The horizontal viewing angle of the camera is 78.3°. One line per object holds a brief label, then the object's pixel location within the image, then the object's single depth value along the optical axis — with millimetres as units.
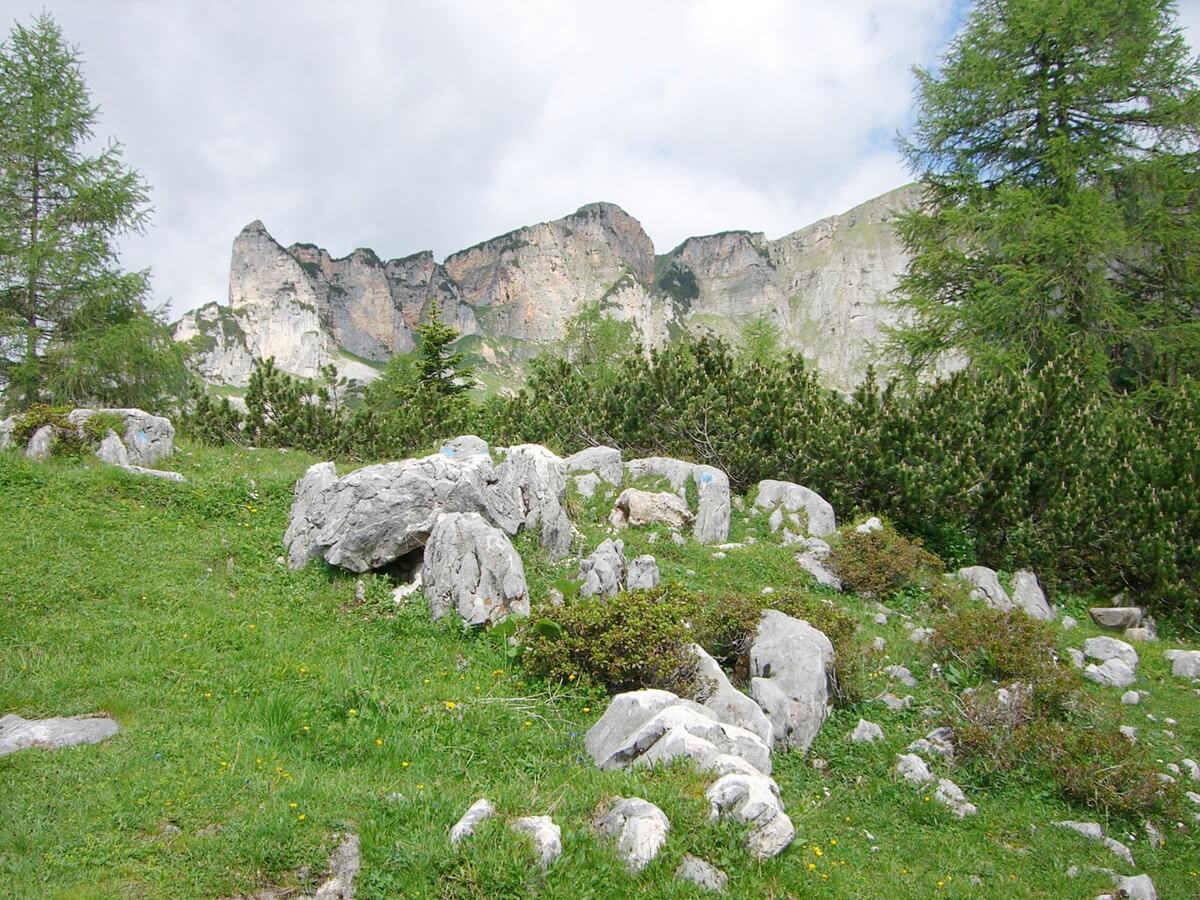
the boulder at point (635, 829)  5020
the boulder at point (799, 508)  15430
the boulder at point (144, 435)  15562
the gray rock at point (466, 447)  16219
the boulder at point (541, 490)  12664
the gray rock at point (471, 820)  5004
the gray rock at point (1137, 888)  5984
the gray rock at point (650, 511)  15109
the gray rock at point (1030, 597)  13633
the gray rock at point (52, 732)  6055
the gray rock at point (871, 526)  14500
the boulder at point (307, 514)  11289
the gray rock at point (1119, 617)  13945
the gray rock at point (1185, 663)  11141
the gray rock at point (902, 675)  9898
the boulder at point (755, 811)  5340
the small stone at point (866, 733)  8289
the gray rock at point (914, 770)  7555
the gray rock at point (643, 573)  10961
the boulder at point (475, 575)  9508
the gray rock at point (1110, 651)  11328
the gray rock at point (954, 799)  7203
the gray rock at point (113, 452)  14766
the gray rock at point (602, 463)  16766
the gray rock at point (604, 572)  10562
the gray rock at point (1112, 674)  10602
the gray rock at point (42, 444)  14508
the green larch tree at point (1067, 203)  20391
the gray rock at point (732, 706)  7676
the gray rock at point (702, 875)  4965
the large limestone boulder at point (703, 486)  14977
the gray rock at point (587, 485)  16062
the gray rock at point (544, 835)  4918
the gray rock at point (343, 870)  4723
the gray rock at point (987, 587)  13062
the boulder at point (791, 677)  8156
